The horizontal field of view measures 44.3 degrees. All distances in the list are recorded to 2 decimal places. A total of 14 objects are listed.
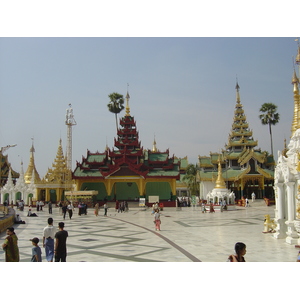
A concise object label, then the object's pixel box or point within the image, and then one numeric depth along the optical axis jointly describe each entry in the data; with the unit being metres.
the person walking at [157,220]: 15.98
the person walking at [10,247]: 7.51
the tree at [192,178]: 57.62
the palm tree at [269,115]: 52.54
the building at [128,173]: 41.19
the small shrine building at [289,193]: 12.26
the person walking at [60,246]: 7.87
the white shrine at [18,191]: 47.34
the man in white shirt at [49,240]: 8.38
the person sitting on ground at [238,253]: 5.66
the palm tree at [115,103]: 59.50
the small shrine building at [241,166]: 45.75
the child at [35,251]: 7.46
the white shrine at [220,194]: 37.47
